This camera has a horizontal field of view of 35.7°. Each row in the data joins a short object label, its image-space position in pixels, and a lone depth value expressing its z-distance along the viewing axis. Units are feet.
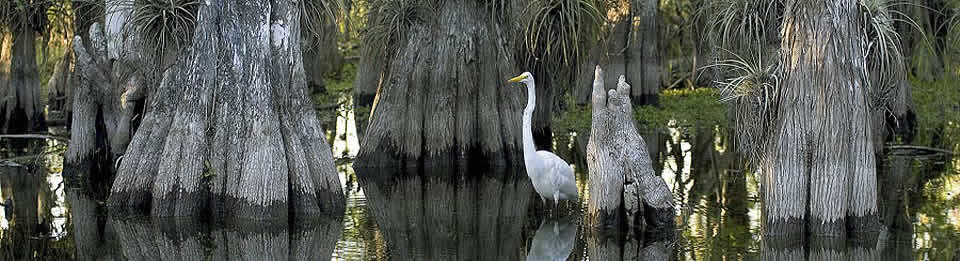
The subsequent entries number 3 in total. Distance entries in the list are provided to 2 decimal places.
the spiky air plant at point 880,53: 45.03
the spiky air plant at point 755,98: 45.06
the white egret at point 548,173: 51.55
